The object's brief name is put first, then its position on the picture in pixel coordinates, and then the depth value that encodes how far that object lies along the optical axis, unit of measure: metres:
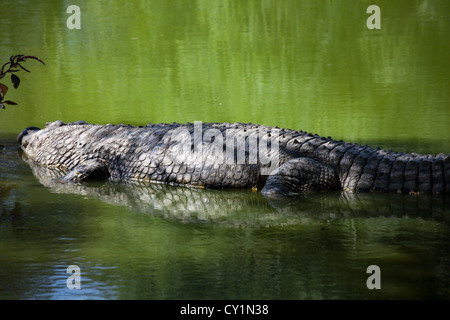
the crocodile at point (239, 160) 15.02
